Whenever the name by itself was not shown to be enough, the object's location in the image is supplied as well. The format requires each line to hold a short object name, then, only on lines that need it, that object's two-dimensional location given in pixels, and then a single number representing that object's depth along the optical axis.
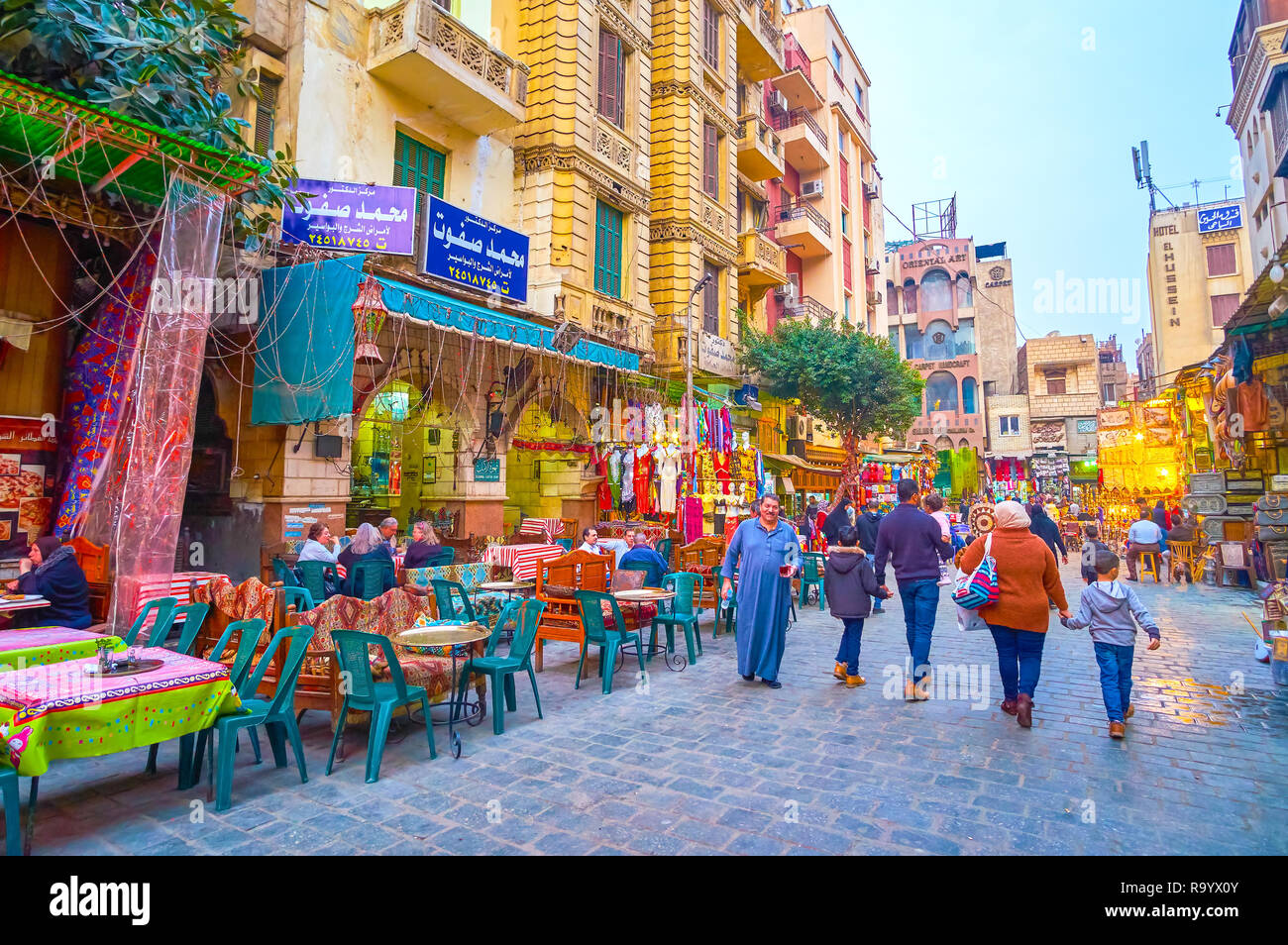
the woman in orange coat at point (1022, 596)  5.45
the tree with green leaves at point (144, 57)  7.25
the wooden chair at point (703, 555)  11.63
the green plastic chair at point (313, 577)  8.73
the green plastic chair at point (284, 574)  9.30
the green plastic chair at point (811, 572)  12.63
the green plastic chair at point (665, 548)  12.66
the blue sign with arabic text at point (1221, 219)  32.38
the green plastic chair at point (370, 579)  9.02
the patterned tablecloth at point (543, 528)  15.04
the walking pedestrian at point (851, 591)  6.67
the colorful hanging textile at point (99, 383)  8.91
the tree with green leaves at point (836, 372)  21.38
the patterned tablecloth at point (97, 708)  3.29
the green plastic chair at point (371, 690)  4.57
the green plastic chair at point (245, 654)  4.84
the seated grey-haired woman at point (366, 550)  9.26
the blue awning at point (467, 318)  10.16
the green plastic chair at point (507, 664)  5.46
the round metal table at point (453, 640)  5.03
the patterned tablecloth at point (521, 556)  10.83
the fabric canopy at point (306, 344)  9.46
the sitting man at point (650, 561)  9.09
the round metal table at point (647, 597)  7.66
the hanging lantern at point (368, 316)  9.46
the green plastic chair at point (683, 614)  7.93
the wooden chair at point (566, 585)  7.74
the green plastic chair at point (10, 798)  3.21
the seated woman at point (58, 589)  7.03
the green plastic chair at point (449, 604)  7.71
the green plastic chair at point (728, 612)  9.83
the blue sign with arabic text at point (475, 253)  11.97
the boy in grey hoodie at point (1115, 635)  5.23
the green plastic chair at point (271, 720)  4.05
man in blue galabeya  6.85
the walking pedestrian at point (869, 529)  12.07
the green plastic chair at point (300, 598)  7.33
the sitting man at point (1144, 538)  15.00
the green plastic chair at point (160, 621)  5.92
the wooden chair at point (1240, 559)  13.76
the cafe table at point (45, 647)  4.46
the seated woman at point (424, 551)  9.98
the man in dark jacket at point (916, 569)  6.38
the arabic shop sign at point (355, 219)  10.48
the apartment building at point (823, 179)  27.11
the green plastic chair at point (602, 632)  6.84
